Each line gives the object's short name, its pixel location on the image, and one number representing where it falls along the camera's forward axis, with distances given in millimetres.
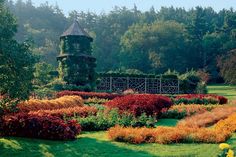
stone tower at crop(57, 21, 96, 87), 36438
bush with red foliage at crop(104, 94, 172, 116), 16359
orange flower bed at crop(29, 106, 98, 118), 15283
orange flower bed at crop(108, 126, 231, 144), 11141
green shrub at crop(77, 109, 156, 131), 13797
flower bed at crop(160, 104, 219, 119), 19062
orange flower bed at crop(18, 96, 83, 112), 15950
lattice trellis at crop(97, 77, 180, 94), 45625
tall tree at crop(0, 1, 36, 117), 10297
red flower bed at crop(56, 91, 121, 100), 28306
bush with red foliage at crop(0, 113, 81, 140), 11008
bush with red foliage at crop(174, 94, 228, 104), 26595
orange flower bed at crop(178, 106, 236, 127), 14721
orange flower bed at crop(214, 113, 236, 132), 12807
